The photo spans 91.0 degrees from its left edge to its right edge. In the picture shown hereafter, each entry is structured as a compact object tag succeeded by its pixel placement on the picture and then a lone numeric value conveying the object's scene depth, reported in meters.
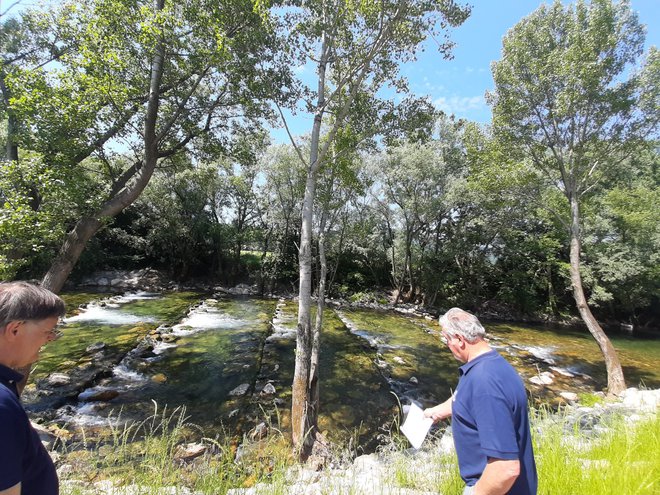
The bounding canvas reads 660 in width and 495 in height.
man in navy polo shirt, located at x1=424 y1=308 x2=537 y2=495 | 1.87
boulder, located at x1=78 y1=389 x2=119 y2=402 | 7.17
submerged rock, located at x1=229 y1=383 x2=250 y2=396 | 7.94
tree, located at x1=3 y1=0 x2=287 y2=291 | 6.58
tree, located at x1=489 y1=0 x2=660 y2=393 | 10.13
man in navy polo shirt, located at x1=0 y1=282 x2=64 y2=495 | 1.27
